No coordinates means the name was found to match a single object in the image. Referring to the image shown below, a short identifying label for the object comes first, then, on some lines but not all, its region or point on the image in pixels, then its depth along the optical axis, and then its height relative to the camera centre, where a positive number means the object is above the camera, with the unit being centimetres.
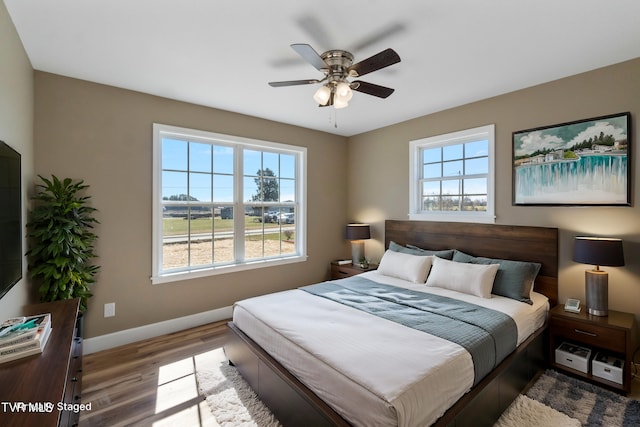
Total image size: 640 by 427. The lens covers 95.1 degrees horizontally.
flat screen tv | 155 -4
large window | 342 +12
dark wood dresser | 100 -69
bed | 153 -84
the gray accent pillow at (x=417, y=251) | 350 -49
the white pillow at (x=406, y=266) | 335 -64
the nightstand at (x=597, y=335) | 225 -101
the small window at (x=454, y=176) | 347 +47
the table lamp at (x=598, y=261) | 235 -39
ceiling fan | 207 +101
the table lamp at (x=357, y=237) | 450 -37
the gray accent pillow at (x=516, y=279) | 276 -64
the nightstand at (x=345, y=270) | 433 -86
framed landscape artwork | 255 +48
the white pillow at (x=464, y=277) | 282 -65
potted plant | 239 -25
